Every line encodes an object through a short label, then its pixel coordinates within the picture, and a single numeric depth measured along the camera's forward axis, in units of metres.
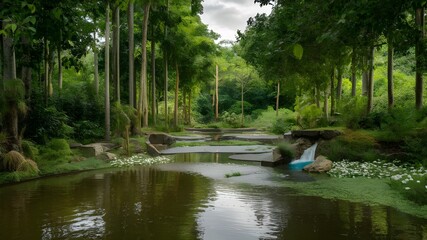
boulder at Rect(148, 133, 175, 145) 20.86
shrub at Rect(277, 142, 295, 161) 14.15
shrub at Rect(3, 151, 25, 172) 10.05
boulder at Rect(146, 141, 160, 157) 17.05
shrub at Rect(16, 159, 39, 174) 10.17
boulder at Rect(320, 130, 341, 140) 13.44
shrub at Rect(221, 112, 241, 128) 39.94
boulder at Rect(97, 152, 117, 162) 13.84
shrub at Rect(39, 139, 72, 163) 11.98
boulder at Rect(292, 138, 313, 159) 14.67
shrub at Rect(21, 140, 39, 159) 10.98
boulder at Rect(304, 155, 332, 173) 11.61
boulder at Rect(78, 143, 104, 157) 13.85
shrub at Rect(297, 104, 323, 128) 21.71
